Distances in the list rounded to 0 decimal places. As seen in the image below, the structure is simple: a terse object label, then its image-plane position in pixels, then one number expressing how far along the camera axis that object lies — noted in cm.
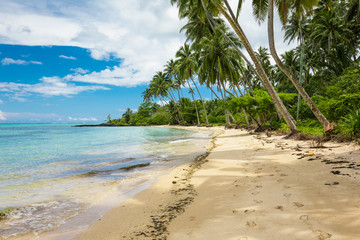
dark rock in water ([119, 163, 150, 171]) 713
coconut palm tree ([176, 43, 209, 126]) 3419
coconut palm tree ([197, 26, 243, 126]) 2261
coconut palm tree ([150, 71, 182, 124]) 5197
